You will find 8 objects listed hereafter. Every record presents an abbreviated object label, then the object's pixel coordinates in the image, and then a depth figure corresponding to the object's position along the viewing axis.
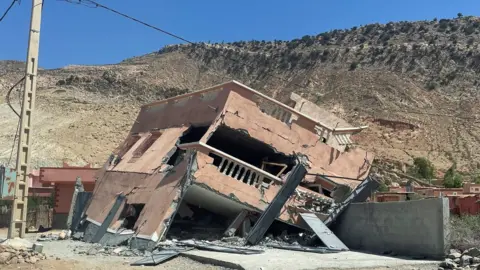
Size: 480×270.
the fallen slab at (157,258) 11.98
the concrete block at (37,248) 12.47
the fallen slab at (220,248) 13.54
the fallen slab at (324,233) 14.77
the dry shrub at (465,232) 12.62
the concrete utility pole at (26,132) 13.30
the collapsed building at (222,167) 15.63
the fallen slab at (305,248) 14.24
